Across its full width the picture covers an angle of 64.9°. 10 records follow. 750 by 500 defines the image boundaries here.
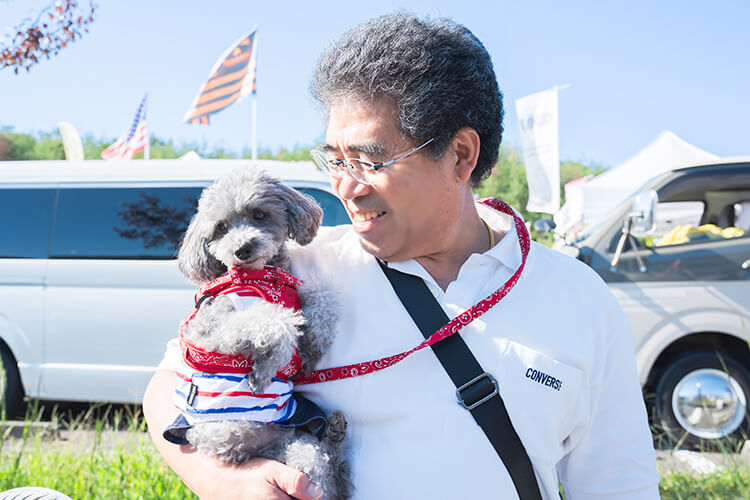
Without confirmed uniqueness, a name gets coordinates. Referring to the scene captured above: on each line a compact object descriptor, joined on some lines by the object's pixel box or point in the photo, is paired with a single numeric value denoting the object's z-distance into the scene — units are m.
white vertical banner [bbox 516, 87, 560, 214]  9.04
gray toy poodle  1.50
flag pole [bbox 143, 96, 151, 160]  13.62
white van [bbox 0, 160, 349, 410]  5.30
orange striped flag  13.34
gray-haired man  1.50
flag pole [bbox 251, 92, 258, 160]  12.12
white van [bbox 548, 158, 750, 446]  4.94
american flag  14.73
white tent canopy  15.69
